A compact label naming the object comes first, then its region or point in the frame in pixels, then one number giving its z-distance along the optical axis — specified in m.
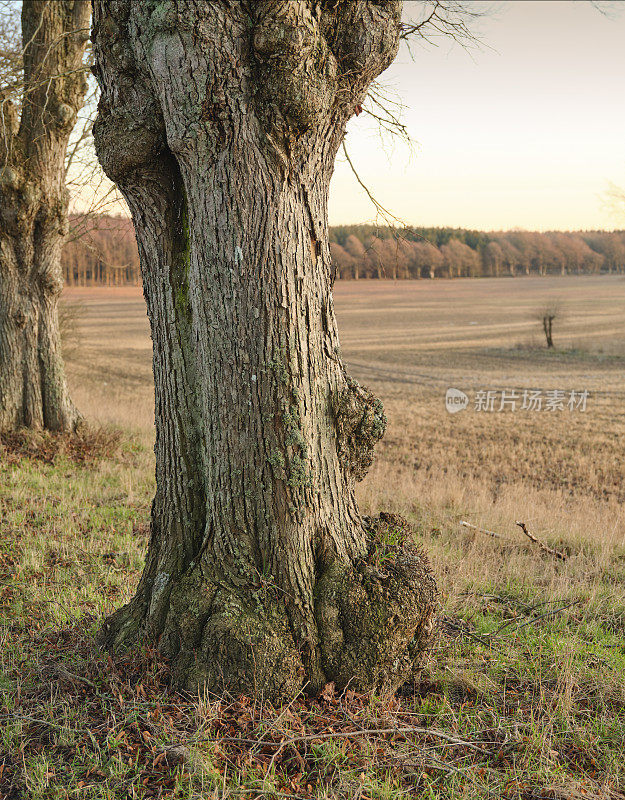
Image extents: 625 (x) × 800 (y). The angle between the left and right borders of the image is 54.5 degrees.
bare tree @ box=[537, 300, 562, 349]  40.16
